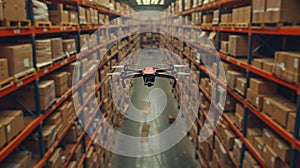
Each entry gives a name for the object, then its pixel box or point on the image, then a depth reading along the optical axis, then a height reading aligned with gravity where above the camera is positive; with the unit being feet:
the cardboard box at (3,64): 9.49 -0.93
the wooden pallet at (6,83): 9.06 -1.58
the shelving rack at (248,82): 9.87 -2.34
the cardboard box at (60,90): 15.30 -2.93
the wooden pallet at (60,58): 14.59 -1.15
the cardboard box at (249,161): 13.64 -6.14
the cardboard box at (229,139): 16.94 -6.14
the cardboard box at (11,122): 9.90 -3.11
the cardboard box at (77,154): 17.71 -7.46
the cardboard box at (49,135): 13.25 -4.73
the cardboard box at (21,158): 11.25 -4.98
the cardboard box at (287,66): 9.94 -1.05
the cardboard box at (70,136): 17.52 -6.20
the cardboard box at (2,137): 9.35 -3.38
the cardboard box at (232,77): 16.68 -2.34
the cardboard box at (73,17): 16.75 +1.25
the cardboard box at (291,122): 10.30 -3.12
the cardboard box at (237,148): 15.57 -6.28
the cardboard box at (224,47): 17.80 -0.58
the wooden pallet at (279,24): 10.95 +0.56
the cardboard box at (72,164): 16.95 -7.75
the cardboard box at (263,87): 13.48 -2.35
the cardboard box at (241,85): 15.16 -2.66
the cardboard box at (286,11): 11.01 +1.06
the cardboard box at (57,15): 15.21 +1.21
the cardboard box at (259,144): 13.04 -5.01
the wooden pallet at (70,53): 16.52 -1.00
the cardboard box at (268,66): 12.09 -1.25
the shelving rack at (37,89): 9.73 -2.67
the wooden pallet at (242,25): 14.16 +0.65
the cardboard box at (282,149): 11.03 -4.51
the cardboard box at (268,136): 12.49 -4.47
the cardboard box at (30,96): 12.73 -2.68
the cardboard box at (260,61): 12.97 -1.11
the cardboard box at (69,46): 16.47 -0.52
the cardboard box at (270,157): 11.63 -5.10
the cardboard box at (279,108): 11.05 -2.89
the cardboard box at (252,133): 14.10 -4.83
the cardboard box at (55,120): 14.44 -4.30
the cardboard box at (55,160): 13.67 -6.14
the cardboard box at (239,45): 16.20 -0.42
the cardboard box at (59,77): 15.25 -2.22
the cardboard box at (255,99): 13.26 -2.98
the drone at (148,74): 13.25 -1.80
